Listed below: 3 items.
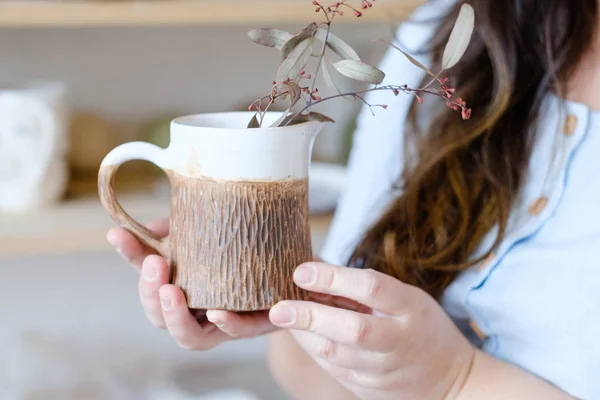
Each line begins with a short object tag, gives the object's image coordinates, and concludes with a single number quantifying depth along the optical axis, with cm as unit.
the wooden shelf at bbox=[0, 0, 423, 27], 101
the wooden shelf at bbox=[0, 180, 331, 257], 105
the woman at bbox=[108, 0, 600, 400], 57
